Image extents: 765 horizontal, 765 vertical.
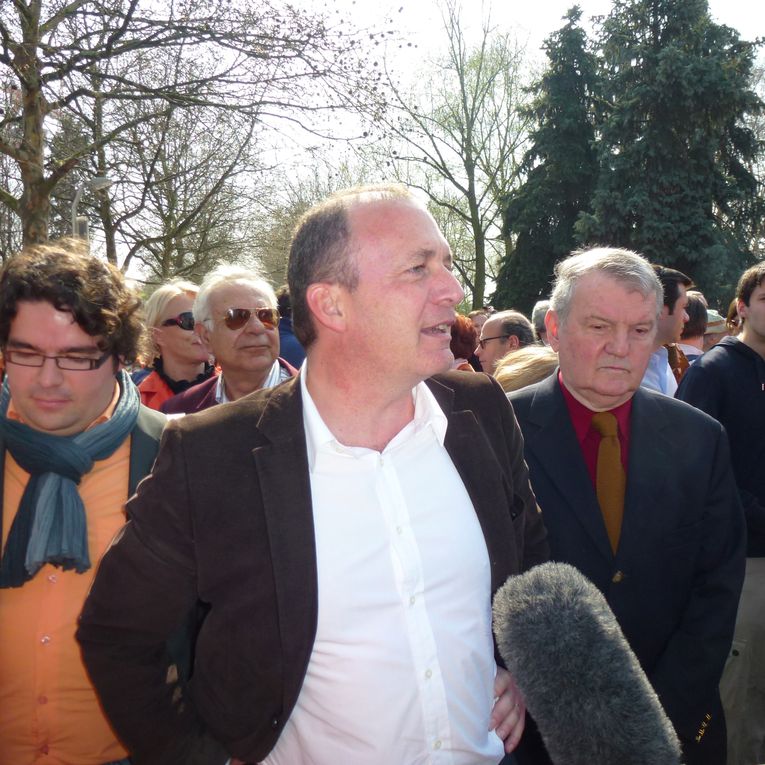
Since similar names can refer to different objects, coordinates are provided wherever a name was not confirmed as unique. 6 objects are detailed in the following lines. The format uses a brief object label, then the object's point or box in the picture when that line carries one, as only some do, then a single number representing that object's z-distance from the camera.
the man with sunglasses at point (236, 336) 3.58
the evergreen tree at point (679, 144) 19.81
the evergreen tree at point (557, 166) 24.23
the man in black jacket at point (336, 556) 1.75
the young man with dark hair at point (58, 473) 2.05
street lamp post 12.42
